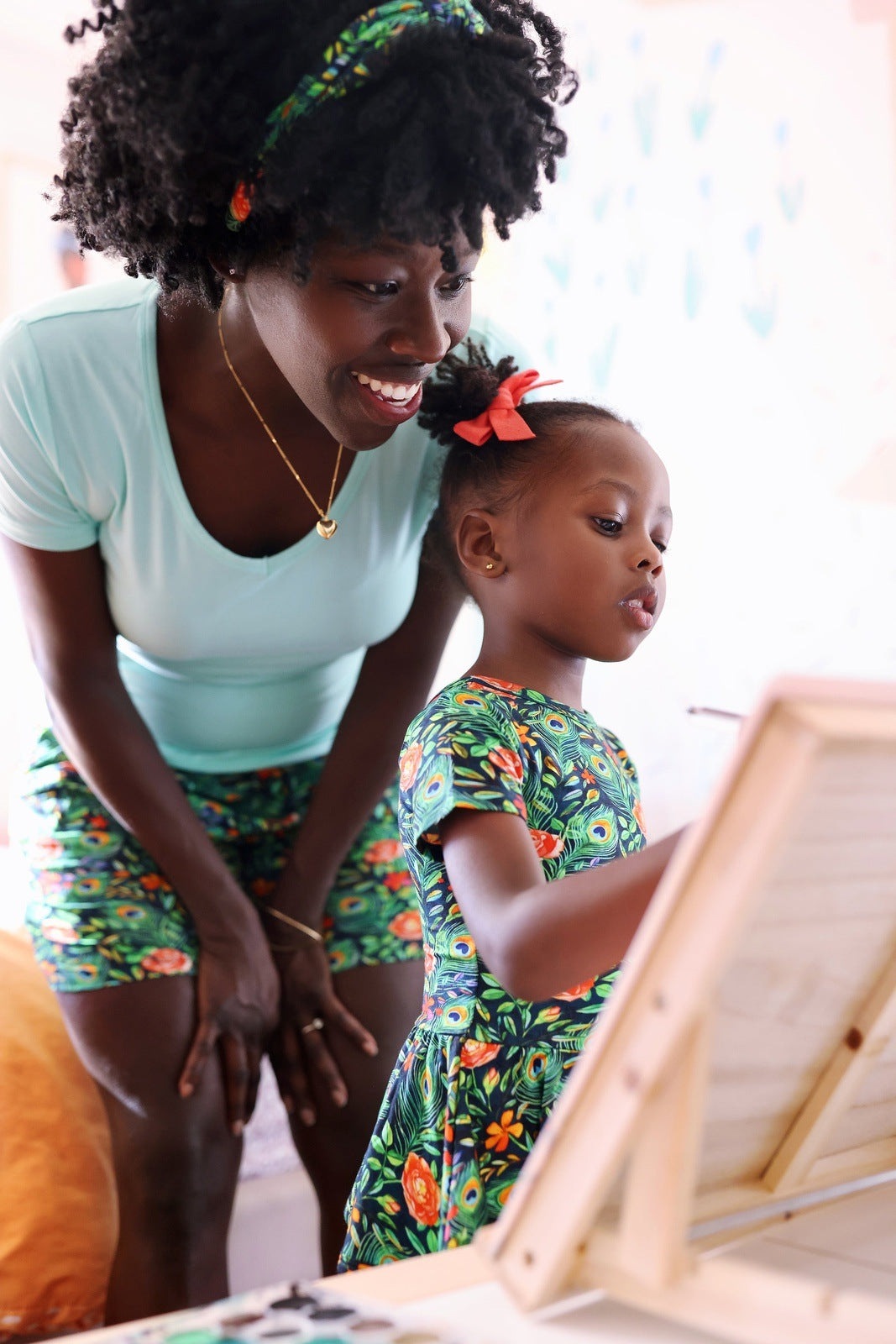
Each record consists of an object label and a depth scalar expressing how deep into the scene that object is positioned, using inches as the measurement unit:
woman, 39.4
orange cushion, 50.8
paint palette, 20.4
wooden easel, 18.3
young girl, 36.5
